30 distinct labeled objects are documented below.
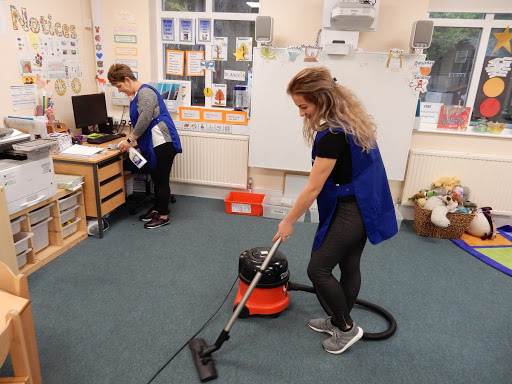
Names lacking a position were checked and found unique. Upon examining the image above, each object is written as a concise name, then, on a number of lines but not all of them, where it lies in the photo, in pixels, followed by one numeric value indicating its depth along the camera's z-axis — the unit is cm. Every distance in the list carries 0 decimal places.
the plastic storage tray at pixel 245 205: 358
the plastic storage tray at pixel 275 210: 356
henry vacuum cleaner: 202
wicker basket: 324
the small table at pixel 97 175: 285
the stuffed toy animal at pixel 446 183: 341
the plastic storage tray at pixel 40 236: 257
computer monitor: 326
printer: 225
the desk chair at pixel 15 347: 110
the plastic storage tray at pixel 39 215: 251
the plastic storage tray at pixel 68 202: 274
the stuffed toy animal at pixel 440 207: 316
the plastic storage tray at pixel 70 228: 280
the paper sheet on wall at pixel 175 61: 378
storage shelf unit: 211
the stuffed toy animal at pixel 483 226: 331
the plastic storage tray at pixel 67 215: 277
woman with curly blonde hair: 152
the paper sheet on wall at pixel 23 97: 284
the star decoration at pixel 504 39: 335
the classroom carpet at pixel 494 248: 290
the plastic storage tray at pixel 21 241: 237
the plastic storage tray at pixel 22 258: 242
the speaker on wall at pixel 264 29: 313
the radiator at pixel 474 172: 338
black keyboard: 328
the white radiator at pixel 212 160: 373
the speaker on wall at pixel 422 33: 297
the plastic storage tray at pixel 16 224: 236
